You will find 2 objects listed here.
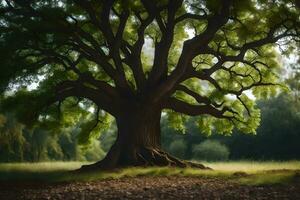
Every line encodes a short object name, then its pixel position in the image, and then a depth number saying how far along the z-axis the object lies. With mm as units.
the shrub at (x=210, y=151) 46375
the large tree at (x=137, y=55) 19984
